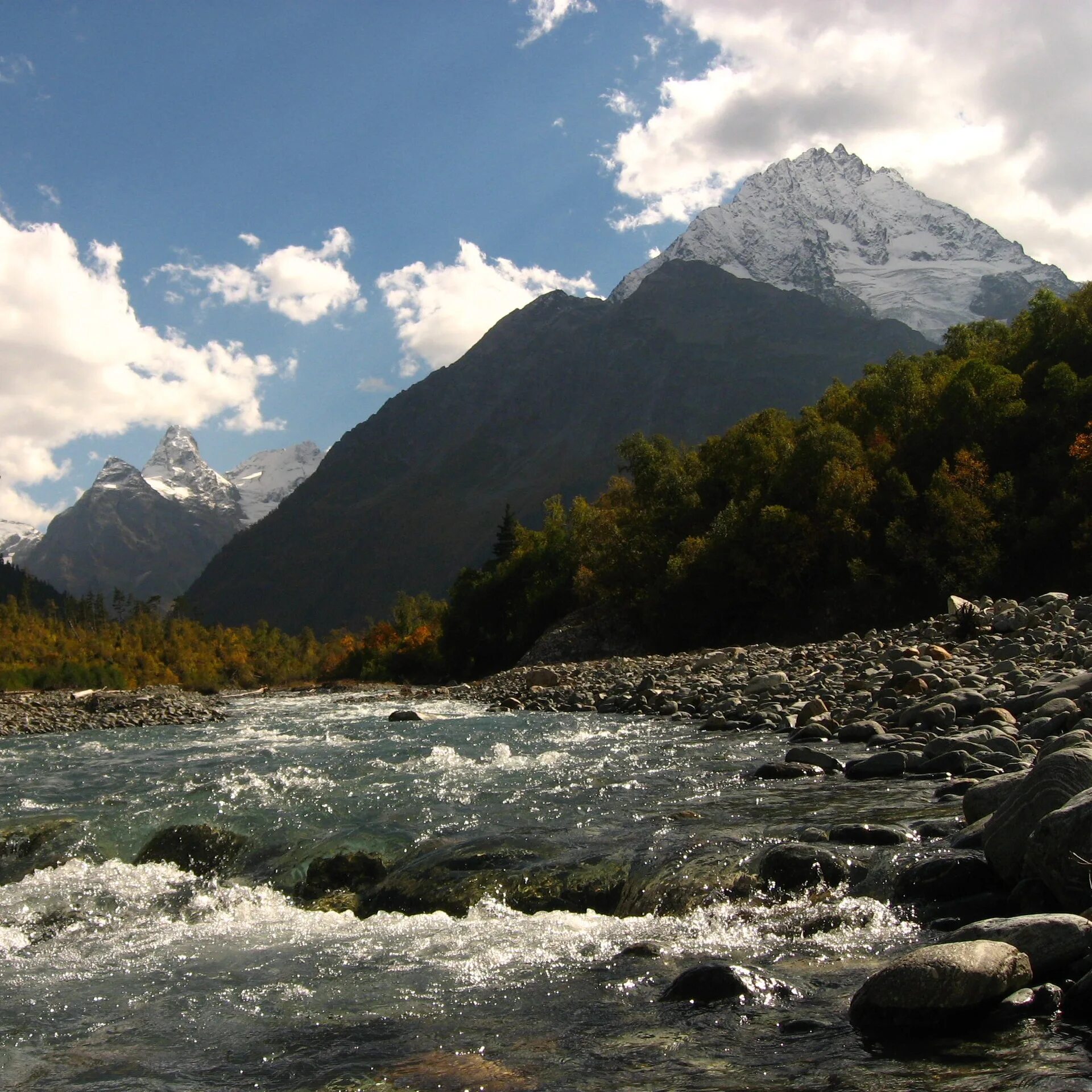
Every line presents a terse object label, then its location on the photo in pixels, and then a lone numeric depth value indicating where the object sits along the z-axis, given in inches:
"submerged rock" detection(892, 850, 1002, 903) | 305.1
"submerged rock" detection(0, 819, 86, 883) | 454.9
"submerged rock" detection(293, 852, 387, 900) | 408.8
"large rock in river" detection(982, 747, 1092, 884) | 295.6
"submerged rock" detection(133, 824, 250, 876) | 446.6
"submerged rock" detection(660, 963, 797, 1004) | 245.1
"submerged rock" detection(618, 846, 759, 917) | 333.7
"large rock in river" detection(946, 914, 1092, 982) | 225.3
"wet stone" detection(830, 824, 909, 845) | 365.4
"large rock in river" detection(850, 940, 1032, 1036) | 213.3
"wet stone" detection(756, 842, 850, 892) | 333.4
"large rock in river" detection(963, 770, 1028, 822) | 366.3
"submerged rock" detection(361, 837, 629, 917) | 359.6
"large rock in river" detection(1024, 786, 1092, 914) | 256.7
